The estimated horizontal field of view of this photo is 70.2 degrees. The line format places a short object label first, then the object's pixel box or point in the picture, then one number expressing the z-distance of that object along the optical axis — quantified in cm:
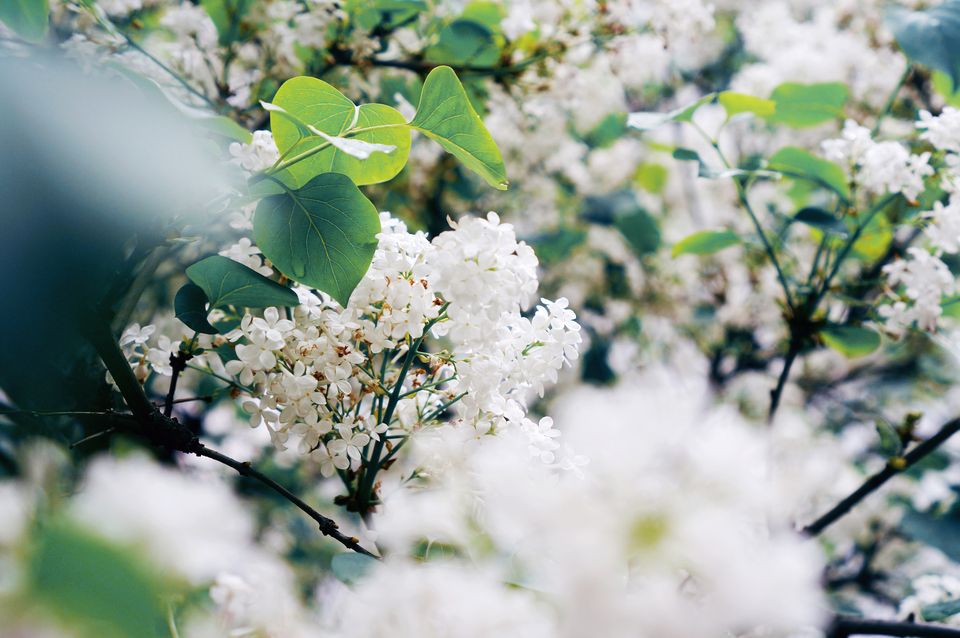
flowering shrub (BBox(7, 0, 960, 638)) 31
